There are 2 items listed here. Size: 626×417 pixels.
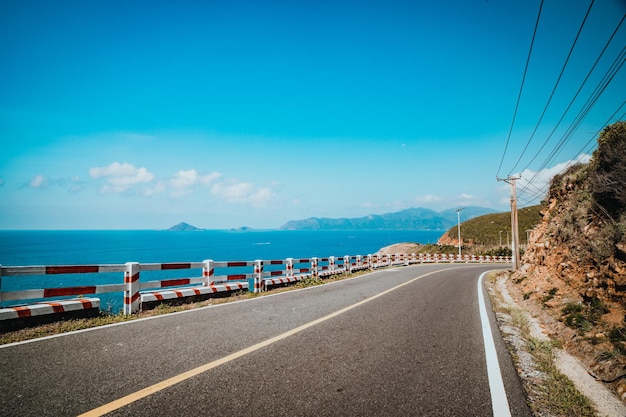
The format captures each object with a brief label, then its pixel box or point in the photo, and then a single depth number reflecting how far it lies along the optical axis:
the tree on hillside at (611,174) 7.71
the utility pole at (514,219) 24.69
